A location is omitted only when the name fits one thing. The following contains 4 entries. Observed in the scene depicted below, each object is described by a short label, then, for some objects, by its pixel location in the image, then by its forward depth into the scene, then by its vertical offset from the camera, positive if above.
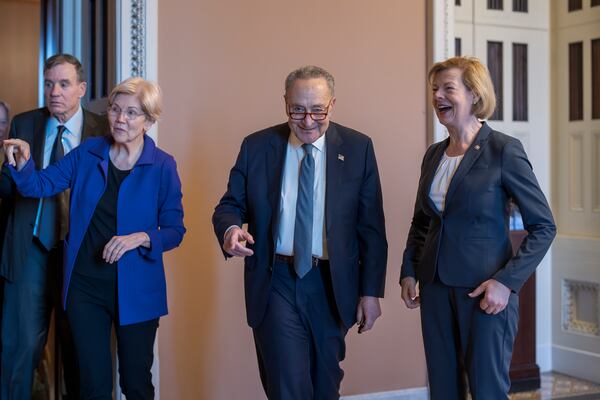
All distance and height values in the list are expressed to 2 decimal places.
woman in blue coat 2.91 -0.12
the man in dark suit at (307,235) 2.80 -0.11
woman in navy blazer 2.58 -0.13
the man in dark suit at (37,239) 3.31 -0.14
